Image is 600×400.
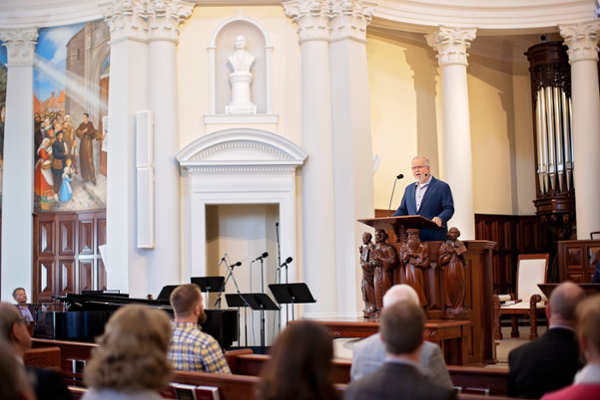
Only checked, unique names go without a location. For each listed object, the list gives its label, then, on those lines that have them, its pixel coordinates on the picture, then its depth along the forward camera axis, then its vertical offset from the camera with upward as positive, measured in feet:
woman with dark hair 7.63 -1.19
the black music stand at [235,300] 29.51 -1.64
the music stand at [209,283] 31.04 -0.91
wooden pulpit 21.54 -0.98
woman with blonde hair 7.88 -1.12
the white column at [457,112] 38.63 +8.01
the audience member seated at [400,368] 8.05 -1.33
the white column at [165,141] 34.19 +6.06
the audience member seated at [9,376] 6.29 -0.99
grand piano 21.76 -1.78
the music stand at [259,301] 26.25 -1.53
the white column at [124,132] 34.68 +6.62
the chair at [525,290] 32.55 -1.80
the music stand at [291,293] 26.58 -1.25
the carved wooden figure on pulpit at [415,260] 21.26 -0.08
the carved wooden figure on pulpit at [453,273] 21.33 -0.52
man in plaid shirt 12.97 -1.46
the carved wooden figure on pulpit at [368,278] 22.43 -0.63
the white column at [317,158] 34.37 +5.06
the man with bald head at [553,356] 10.64 -1.57
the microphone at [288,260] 31.40 +0.02
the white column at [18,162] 38.70 +5.86
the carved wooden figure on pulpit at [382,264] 21.86 -0.18
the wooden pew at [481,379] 12.72 -2.29
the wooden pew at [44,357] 17.10 -2.27
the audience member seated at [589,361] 8.25 -1.31
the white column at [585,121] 38.34 +7.31
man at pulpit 22.76 +1.94
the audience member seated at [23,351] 9.96 -1.36
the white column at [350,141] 34.45 +5.88
